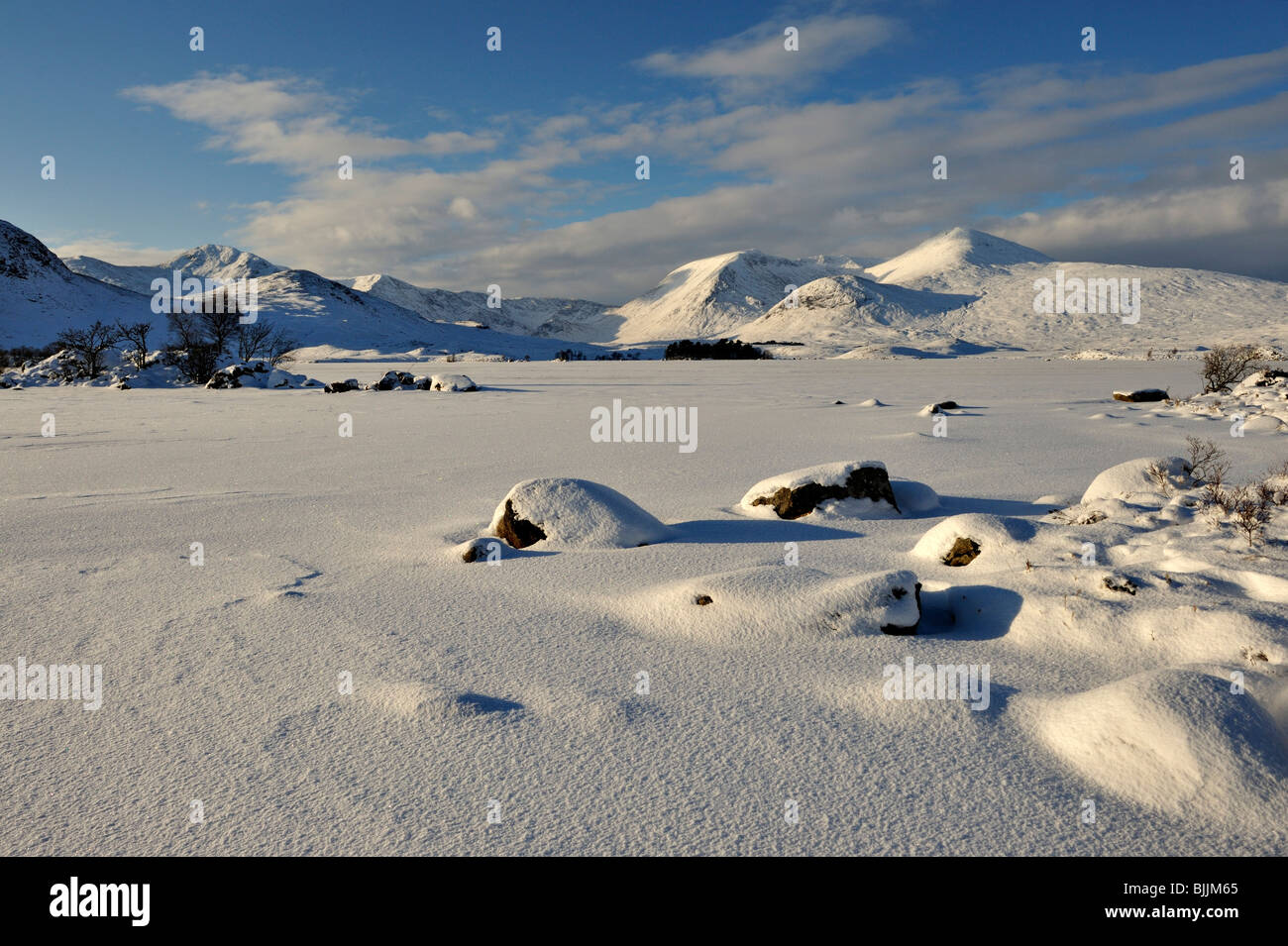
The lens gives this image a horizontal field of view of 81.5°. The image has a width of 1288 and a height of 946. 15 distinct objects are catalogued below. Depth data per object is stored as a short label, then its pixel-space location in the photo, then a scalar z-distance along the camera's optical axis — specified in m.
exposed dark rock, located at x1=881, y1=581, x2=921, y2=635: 3.52
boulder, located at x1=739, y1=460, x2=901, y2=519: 5.95
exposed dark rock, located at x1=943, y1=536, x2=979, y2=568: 4.45
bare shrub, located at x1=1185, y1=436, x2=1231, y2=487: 5.25
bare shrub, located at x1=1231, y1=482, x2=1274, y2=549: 3.96
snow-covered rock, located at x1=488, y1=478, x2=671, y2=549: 5.12
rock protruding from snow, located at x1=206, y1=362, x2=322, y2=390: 25.77
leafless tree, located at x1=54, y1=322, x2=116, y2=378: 30.70
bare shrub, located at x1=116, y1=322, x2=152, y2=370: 34.17
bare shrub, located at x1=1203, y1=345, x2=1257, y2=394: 19.30
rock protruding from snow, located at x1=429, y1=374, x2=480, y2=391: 22.52
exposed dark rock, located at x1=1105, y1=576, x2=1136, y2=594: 3.44
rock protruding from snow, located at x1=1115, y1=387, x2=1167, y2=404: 16.48
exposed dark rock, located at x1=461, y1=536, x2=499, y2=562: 4.82
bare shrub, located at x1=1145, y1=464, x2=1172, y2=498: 5.20
